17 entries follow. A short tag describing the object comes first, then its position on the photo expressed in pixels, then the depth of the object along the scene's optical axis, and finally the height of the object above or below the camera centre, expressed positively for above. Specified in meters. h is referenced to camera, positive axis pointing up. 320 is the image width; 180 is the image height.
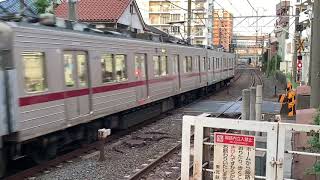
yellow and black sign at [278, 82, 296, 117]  15.56 -2.05
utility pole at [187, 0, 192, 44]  29.77 +1.34
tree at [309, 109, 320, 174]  5.17 -1.19
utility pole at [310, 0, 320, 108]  9.92 -0.50
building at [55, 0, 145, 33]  34.31 +2.23
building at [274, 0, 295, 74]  45.33 -0.38
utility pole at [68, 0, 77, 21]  13.55 +0.95
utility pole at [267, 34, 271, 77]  59.88 -2.59
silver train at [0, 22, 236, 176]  7.90 -0.89
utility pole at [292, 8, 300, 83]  27.30 -1.02
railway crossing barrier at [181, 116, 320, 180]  5.44 -1.17
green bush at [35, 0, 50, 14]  24.40 +1.94
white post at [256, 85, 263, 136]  11.22 -1.41
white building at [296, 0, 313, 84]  30.84 -0.62
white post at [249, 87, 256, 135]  11.43 -1.48
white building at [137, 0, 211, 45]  76.19 +5.04
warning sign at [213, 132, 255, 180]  5.54 -1.32
